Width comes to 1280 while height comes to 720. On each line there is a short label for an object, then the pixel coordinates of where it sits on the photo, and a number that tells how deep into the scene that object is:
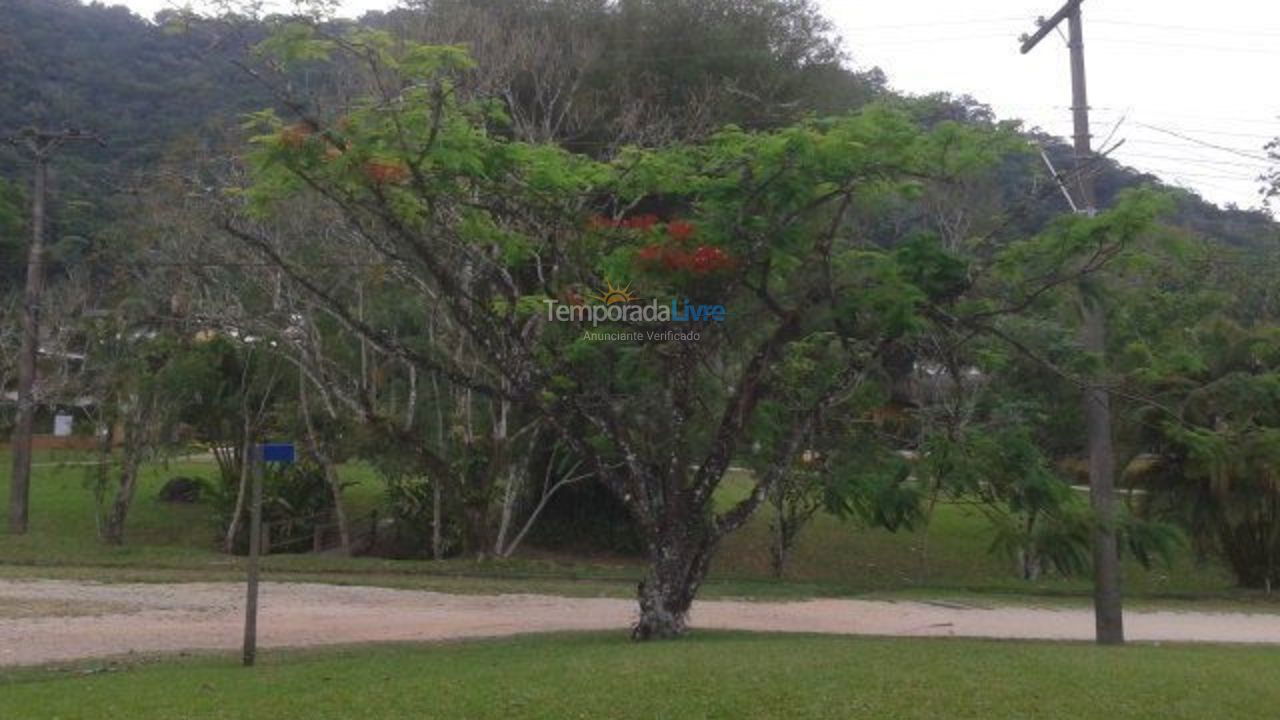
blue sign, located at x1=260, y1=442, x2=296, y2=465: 10.01
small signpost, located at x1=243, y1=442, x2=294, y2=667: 9.98
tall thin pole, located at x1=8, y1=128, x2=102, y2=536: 22.55
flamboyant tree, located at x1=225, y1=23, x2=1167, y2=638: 10.95
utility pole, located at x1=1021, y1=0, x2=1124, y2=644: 13.47
